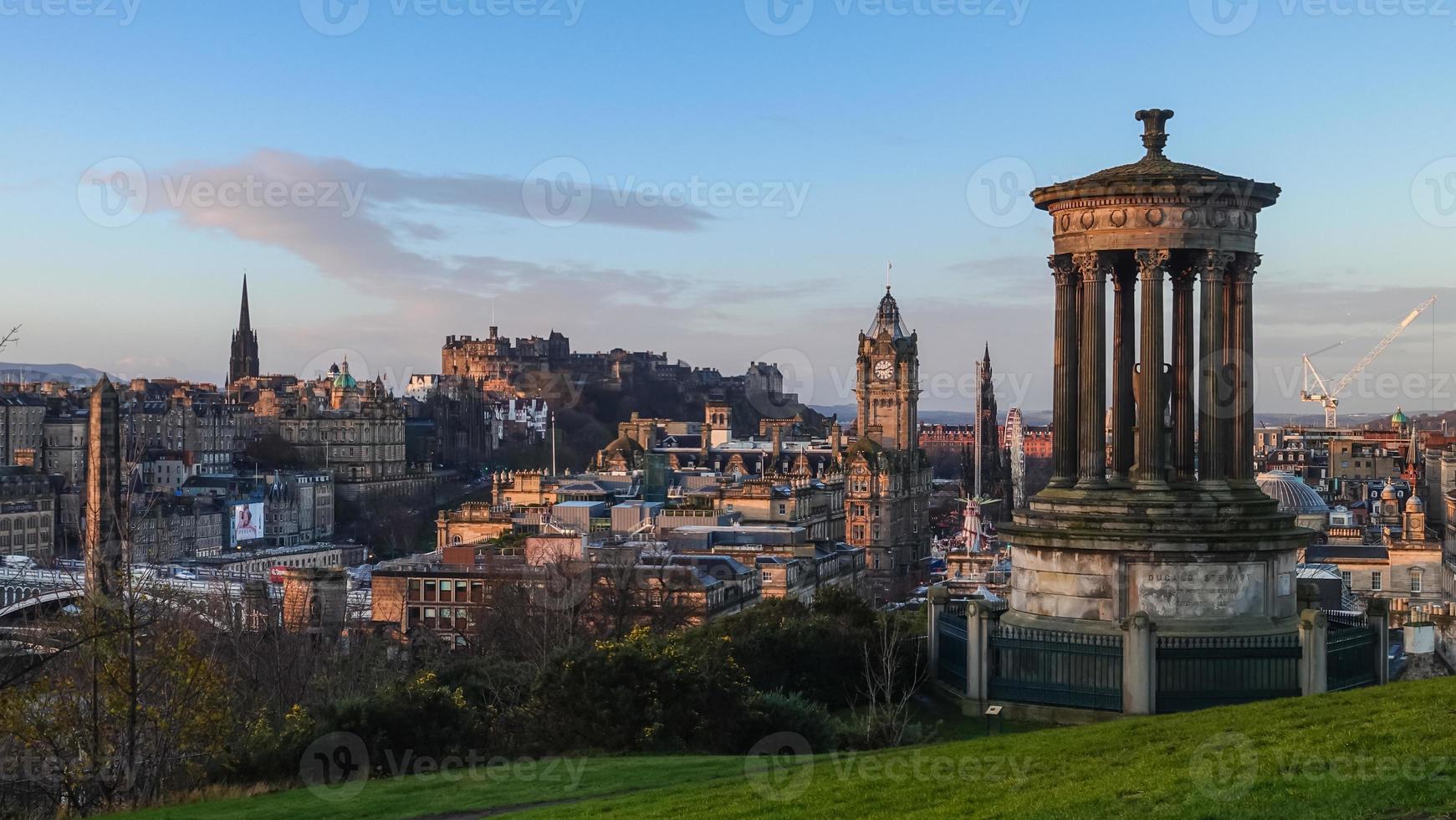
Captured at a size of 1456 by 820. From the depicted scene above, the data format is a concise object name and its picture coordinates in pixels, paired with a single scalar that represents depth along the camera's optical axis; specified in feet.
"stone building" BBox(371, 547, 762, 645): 200.13
